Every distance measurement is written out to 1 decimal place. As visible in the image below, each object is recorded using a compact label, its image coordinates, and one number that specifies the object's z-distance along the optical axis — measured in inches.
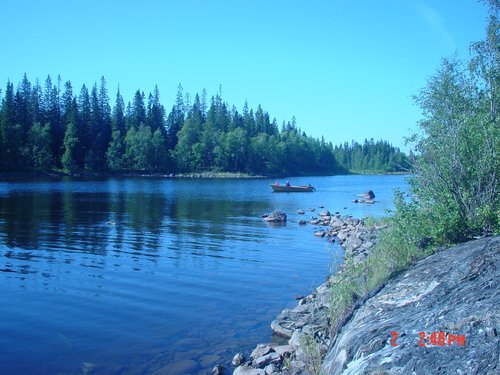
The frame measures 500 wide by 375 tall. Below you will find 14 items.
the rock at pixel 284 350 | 380.6
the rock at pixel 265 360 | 369.7
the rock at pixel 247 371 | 350.9
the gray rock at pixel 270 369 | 348.6
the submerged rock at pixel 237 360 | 391.5
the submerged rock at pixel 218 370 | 374.0
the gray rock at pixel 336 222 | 1272.1
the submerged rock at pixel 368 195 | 2282.7
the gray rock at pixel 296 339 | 386.9
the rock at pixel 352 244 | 853.8
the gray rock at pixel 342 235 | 1067.7
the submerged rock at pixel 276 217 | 1369.3
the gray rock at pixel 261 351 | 391.2
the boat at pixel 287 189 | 2677.2
